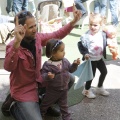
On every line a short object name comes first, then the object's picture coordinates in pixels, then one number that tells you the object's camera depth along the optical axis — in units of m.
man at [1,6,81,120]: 1.98
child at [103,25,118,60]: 2.63
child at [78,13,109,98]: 2.59
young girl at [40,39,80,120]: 2.06
